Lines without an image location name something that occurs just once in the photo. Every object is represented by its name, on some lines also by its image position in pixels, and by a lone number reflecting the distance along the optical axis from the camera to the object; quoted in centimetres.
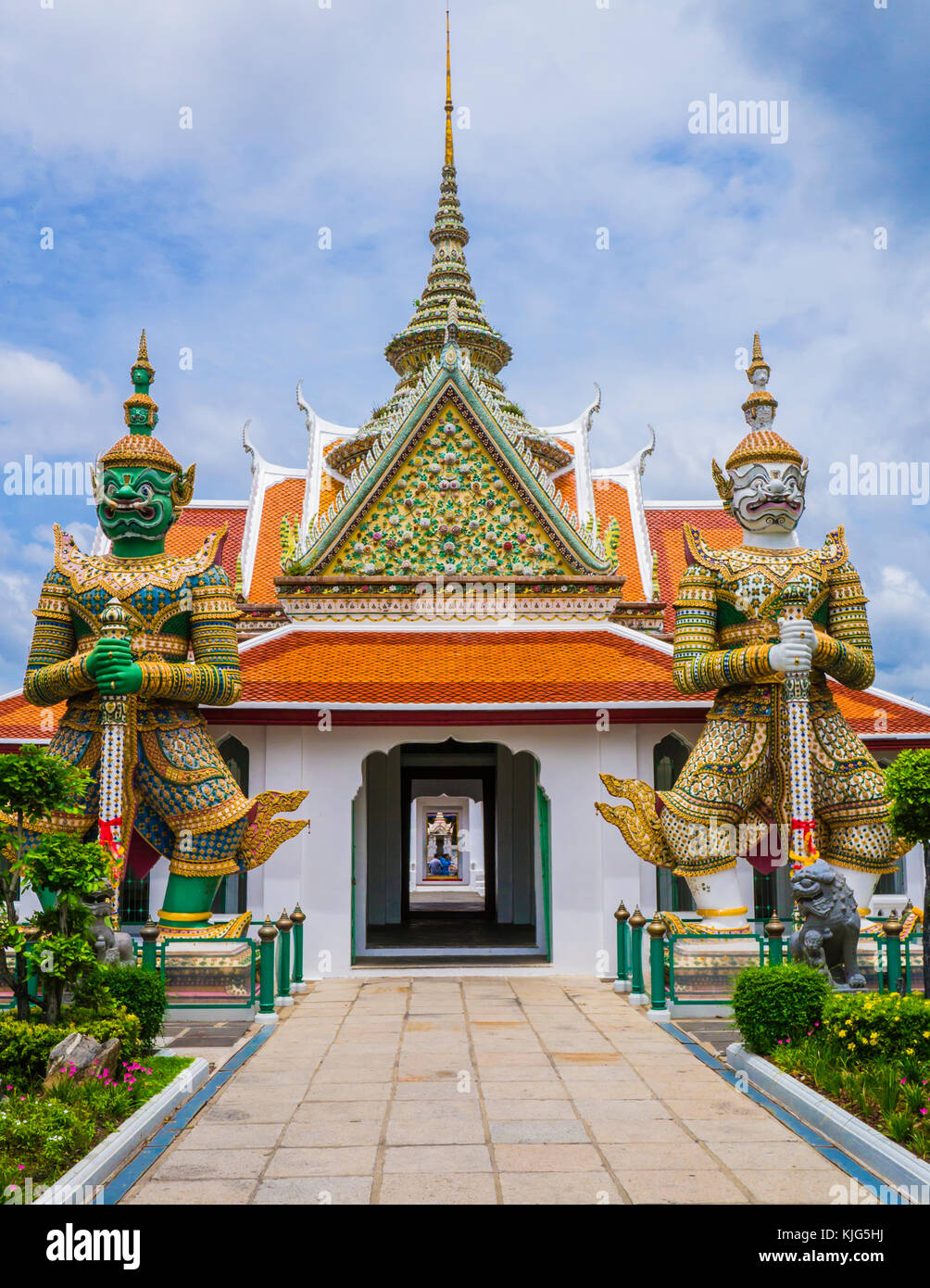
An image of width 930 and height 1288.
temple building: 1150
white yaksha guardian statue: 944
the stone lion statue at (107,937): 729
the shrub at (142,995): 671
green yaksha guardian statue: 932
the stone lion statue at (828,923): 769
